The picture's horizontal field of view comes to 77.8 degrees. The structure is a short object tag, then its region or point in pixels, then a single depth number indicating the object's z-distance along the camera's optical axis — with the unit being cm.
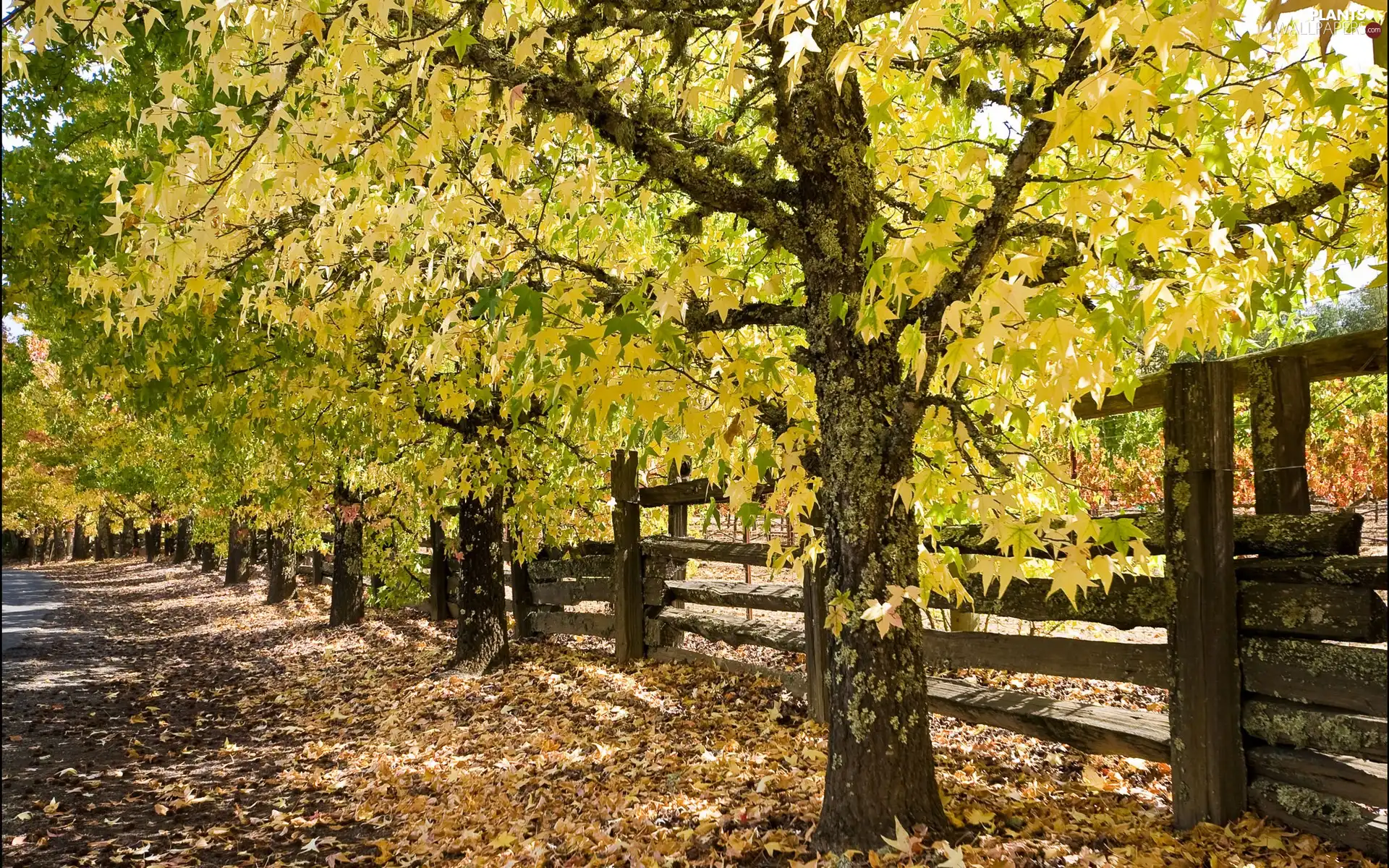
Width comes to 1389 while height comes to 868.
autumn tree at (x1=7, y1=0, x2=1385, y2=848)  265
